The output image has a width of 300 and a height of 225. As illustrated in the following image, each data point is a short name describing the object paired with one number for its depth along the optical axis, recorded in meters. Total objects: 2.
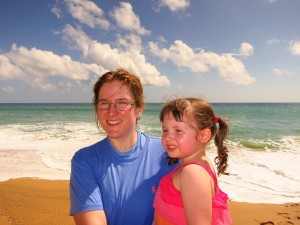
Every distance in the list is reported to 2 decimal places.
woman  0.71
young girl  0.56
